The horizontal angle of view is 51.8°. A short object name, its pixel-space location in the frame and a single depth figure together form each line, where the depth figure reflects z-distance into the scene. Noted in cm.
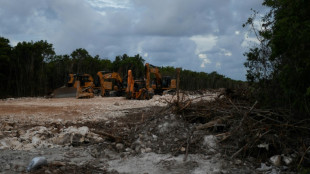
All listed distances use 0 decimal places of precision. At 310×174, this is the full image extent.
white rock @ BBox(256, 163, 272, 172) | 556
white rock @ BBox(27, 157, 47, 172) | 565
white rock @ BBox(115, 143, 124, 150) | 692
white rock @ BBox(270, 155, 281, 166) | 562
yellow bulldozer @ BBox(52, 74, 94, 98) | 2431
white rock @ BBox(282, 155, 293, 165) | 559
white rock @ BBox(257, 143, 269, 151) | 590
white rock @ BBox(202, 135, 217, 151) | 637
